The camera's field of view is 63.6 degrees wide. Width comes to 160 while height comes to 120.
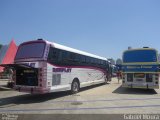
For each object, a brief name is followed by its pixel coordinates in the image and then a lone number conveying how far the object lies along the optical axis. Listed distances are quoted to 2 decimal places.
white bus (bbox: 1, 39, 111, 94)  6.93
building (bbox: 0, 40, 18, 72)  19.29
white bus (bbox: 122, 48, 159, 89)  9.55
